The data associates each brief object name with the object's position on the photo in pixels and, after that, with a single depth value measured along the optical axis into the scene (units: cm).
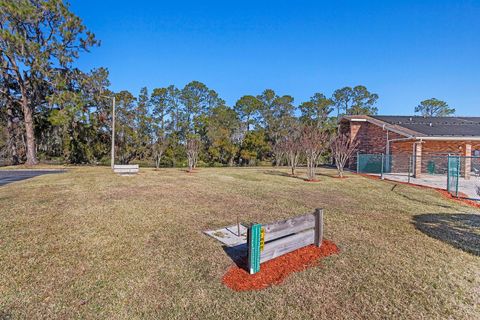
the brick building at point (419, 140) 1697
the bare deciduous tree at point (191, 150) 1833
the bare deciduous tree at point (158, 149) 2521
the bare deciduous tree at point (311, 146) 1415
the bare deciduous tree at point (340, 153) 1529
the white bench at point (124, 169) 1477
